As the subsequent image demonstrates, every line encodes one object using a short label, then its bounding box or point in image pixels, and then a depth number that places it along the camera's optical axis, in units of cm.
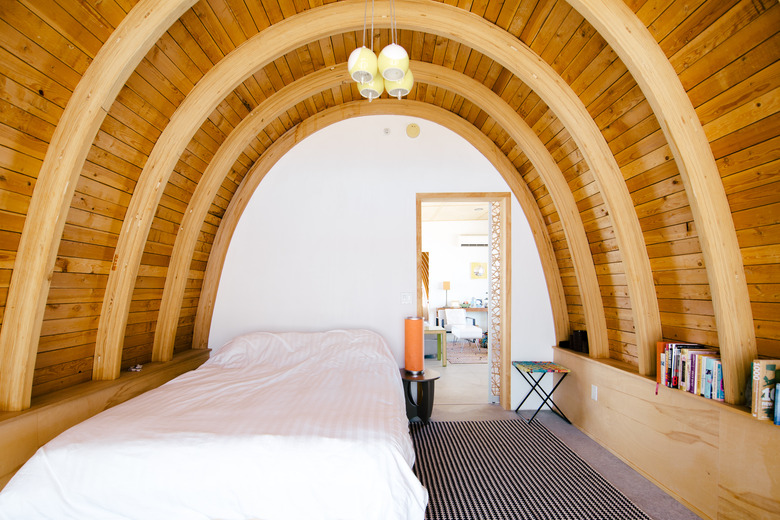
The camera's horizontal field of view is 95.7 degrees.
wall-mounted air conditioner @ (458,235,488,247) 905
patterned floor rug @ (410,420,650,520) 214
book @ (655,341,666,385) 240
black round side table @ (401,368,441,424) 340
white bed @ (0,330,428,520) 157
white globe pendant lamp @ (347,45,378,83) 181
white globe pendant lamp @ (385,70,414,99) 202
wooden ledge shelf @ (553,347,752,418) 192
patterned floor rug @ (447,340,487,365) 644
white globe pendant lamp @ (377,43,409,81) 181
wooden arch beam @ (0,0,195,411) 181
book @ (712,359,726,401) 204
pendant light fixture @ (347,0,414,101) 181
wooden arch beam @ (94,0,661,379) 238
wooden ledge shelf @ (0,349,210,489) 184
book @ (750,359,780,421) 176
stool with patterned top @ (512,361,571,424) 336
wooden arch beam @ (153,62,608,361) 311
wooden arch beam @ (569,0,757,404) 185
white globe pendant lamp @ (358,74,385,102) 205
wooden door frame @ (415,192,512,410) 382
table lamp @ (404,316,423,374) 349
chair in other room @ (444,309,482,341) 688
